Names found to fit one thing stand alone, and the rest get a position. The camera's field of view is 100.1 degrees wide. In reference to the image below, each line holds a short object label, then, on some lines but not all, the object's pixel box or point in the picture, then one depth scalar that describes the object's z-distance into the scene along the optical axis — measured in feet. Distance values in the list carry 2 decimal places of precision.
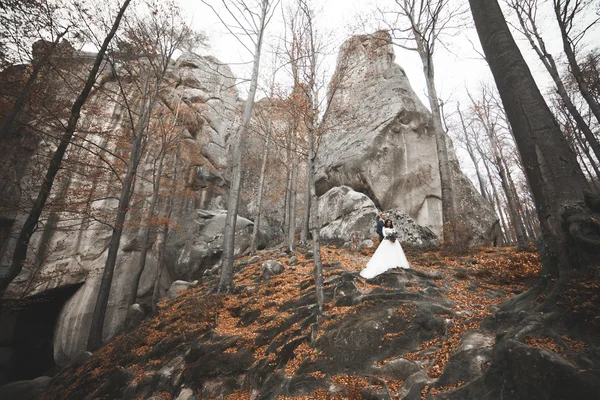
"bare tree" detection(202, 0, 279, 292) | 28.66
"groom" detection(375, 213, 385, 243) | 28.36
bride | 22.93
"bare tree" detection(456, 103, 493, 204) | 66.03
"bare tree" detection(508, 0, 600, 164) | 33.73
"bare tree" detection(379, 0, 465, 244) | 31.04
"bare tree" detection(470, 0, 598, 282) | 9.00
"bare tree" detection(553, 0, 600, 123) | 30.25
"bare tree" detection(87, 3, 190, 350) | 29.25
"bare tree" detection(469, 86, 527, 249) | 40.22
